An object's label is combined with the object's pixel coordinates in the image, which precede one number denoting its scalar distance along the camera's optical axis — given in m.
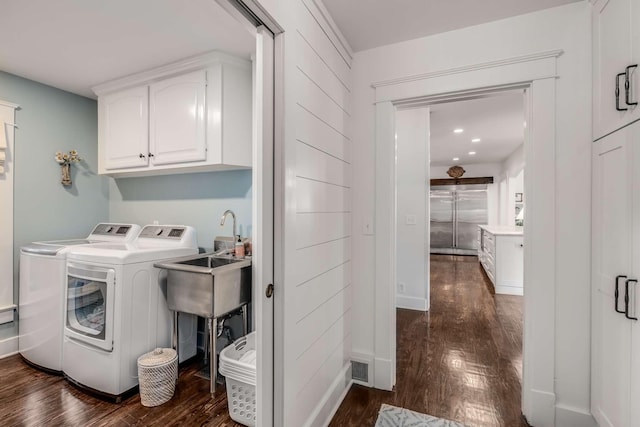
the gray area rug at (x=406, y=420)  1.66
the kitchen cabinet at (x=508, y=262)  4.27
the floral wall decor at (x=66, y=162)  2.75
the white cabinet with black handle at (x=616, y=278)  1.19
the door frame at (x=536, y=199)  1.63
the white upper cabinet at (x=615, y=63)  1.20
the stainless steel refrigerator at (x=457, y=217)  8.14
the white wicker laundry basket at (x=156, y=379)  1.82
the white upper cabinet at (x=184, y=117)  2.17
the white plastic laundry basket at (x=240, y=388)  1.61
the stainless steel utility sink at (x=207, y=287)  1.74
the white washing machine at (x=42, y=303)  2.09
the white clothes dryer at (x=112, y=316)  1.85
